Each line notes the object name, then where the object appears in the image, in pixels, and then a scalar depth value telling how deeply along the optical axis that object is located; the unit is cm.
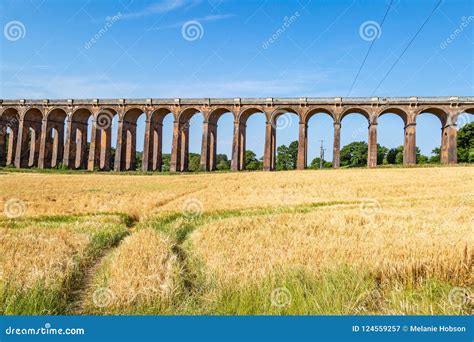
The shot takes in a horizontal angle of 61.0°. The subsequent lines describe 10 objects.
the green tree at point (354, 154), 9794
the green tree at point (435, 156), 8838
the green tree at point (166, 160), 12040
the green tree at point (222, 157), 14008
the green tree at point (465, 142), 6956
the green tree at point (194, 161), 11512
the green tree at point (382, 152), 9700
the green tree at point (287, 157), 10544
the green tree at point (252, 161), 10475
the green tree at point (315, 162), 11291
